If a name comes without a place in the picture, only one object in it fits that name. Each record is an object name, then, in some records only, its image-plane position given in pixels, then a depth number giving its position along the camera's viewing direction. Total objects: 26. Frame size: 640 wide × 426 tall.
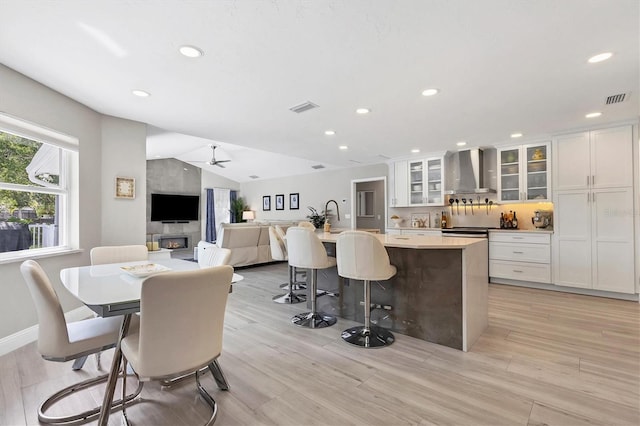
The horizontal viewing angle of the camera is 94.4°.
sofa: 5.89
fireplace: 9.62
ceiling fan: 7.97
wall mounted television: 9.36
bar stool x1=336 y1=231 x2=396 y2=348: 2.50
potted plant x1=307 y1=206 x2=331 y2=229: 8.50
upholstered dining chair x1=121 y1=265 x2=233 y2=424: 1.30
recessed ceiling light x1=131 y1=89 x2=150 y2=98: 2.96
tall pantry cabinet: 4.02
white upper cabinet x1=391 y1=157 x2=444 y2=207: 5.96
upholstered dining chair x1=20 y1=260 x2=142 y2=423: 1.56
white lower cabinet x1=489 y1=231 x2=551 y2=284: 4.61
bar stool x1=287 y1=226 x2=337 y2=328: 3.01
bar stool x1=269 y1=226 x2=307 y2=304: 4.09
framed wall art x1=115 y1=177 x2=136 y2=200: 3.87
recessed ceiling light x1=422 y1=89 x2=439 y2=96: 2.95
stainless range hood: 5.48
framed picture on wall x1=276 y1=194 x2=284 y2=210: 9.96
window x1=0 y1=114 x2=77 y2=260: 2.72
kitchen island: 2.59
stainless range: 5.14
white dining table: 1.42
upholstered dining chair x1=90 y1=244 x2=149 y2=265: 2.65
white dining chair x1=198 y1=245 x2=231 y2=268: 2.21
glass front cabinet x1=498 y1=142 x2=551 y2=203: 4.78
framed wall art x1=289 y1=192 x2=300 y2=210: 9.41
